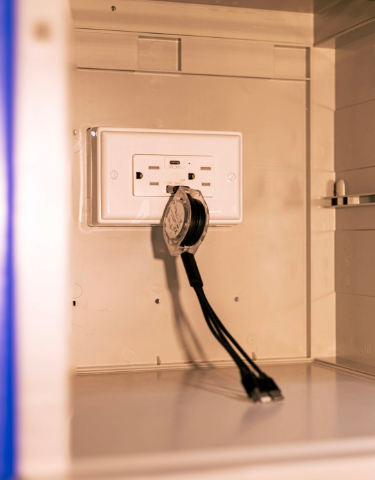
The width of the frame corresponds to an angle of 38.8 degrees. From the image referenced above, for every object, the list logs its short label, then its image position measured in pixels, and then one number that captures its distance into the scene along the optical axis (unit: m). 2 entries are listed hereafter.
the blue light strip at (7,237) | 0.32
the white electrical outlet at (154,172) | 0.74
